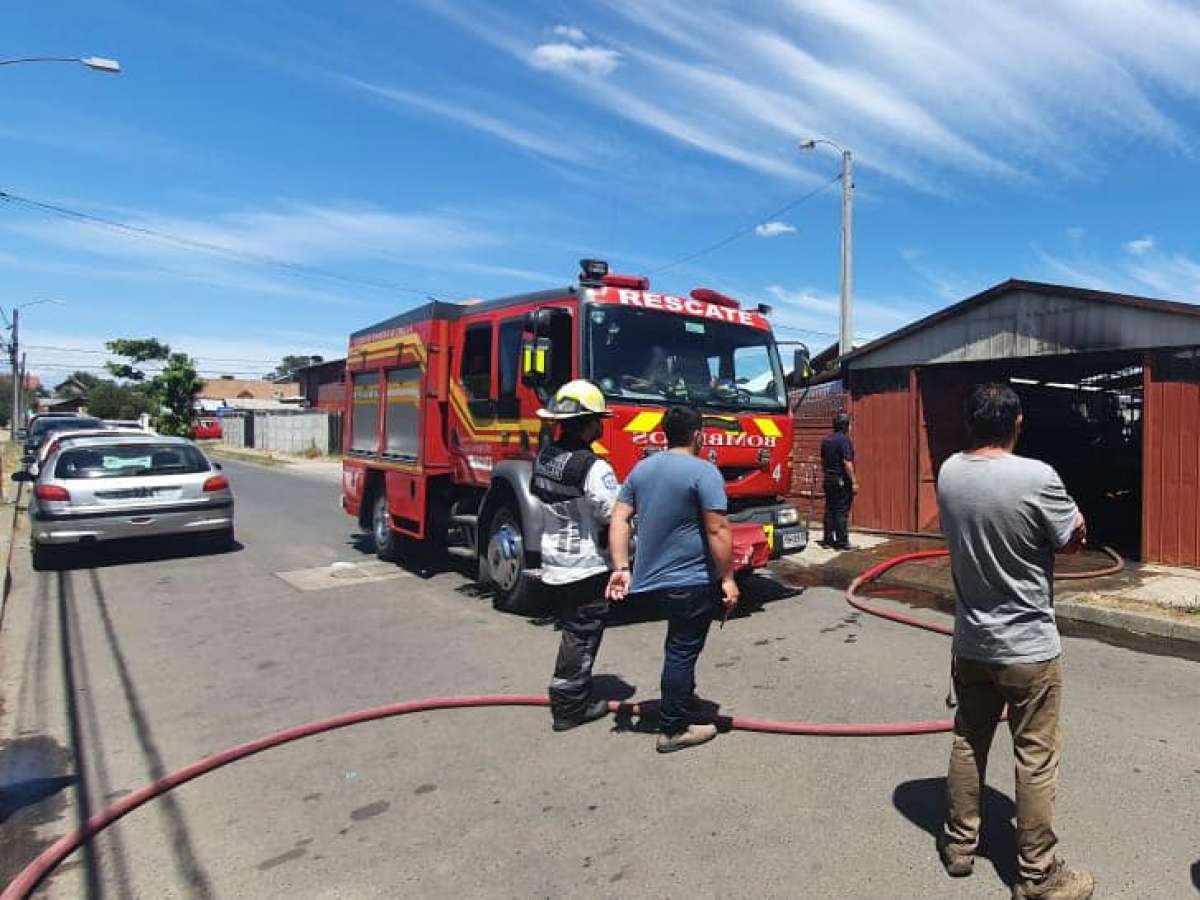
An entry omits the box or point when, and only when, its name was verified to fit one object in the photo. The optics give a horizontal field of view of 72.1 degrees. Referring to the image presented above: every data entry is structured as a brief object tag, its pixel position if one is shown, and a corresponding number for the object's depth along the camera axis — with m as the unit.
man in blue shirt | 3.91
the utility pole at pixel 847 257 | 15.95
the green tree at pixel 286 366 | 111.25
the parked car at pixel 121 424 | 20.75
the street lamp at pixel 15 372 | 44.75
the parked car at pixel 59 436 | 12.17
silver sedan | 9.16
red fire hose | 3.12
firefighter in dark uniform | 10.06
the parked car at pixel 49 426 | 22.17
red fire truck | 6.62
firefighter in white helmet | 4.52
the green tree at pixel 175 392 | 44.81
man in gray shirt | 2.71
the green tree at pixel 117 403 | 63.30
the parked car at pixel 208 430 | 51.72
